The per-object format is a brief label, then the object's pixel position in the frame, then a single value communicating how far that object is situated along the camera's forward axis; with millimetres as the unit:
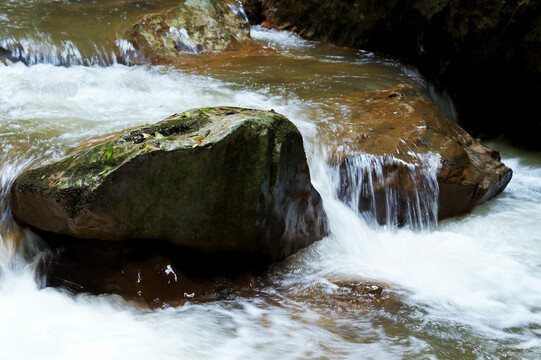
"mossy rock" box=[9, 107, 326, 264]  3188
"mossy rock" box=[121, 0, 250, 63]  8086
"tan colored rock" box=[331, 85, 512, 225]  4867
